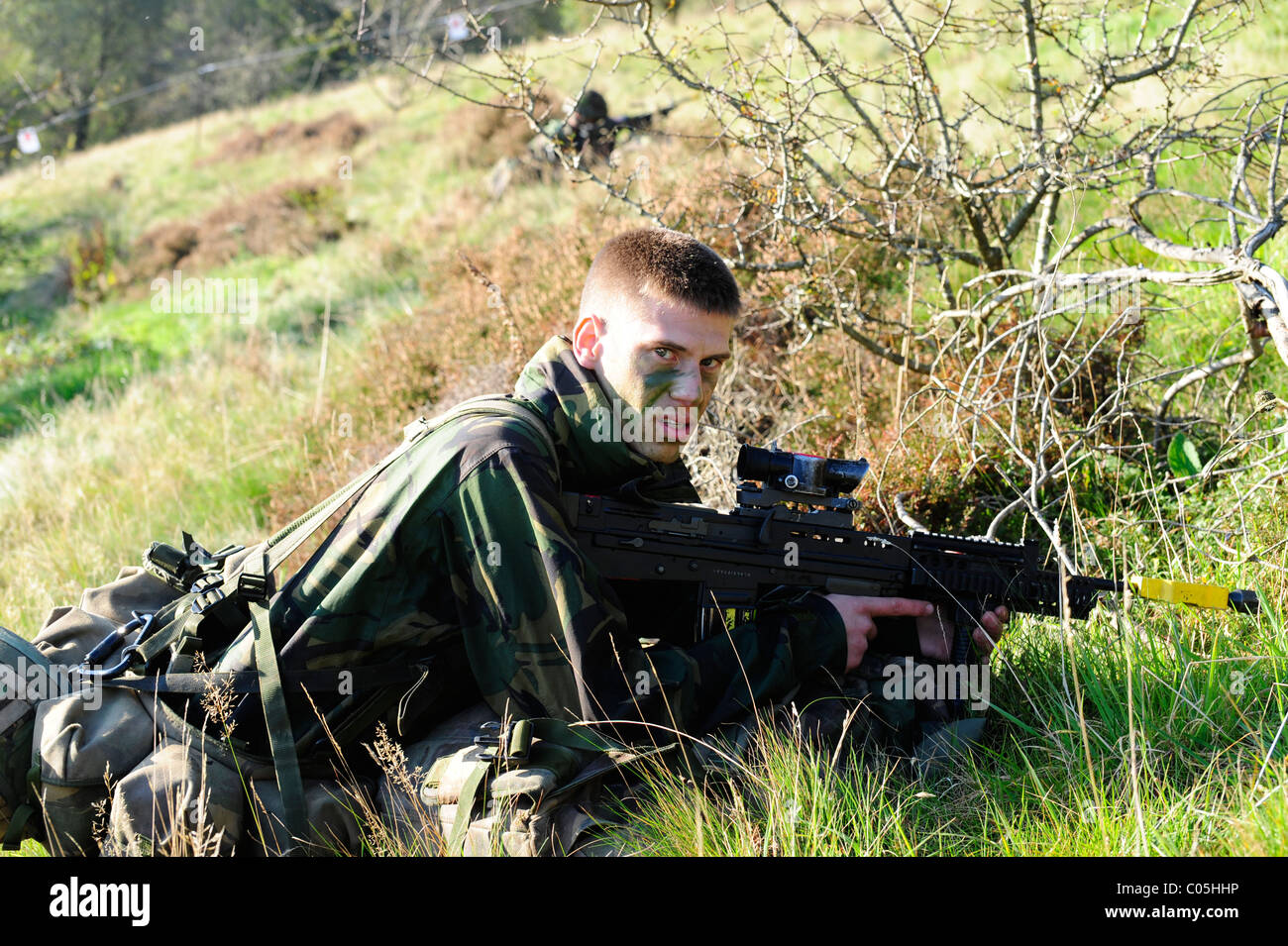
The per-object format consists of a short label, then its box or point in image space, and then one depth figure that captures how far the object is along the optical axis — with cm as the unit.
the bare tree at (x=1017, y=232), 470
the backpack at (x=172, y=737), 304
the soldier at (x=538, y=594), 310
